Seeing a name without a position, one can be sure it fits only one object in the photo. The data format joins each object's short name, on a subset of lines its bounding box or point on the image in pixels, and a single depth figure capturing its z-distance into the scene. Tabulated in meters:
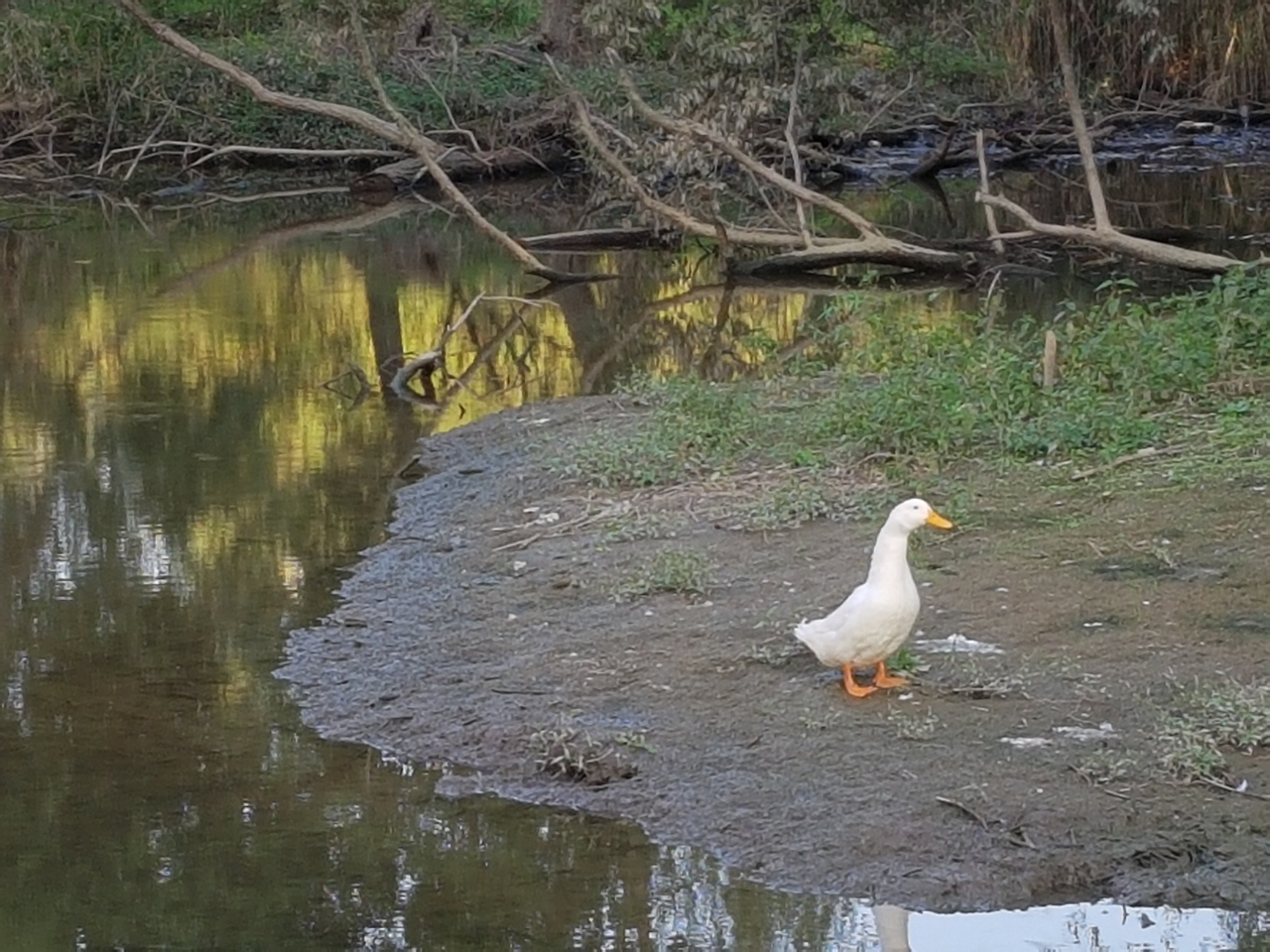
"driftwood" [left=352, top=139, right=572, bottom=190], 24.83
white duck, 5.91
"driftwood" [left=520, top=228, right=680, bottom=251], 18.38
